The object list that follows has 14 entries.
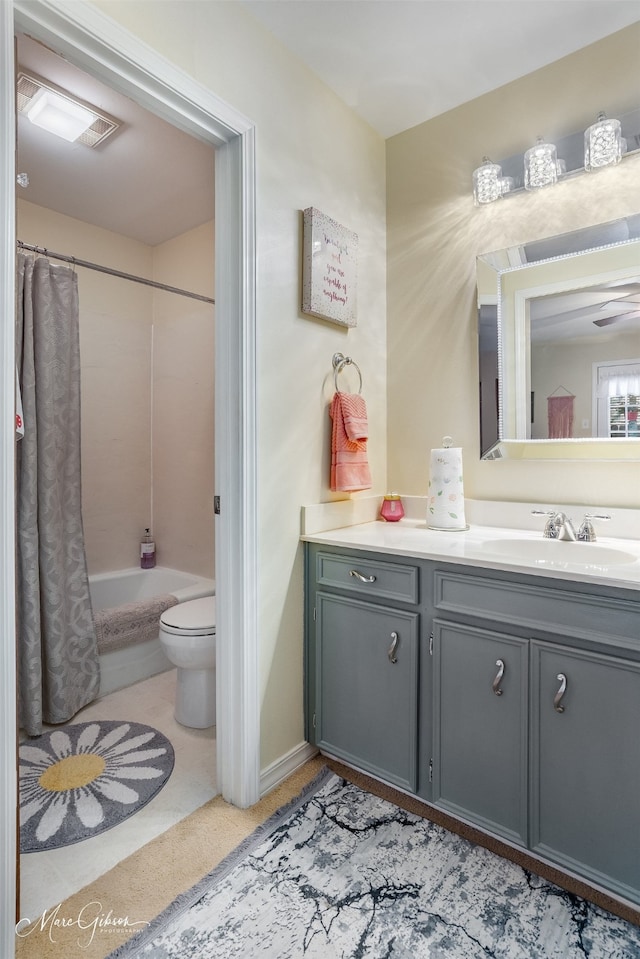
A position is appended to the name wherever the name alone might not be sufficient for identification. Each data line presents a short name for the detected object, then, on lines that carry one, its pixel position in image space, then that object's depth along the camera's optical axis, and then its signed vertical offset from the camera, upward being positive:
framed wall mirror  1.72 +0.44
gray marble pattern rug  1.18 -1.10
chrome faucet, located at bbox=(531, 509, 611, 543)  1.71 -0.20
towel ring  2.01 +0.43
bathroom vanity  1.25 -0.60
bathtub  2.45 -0.75
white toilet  2.05 -0.77
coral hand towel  1.92 +0.12
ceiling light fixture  1.85 +1.38
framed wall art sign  1.82 +0.75
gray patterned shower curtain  2.09 -0.18
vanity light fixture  1.68 +1.09
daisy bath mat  1.56 -1.07
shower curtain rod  2.44 +1.07
